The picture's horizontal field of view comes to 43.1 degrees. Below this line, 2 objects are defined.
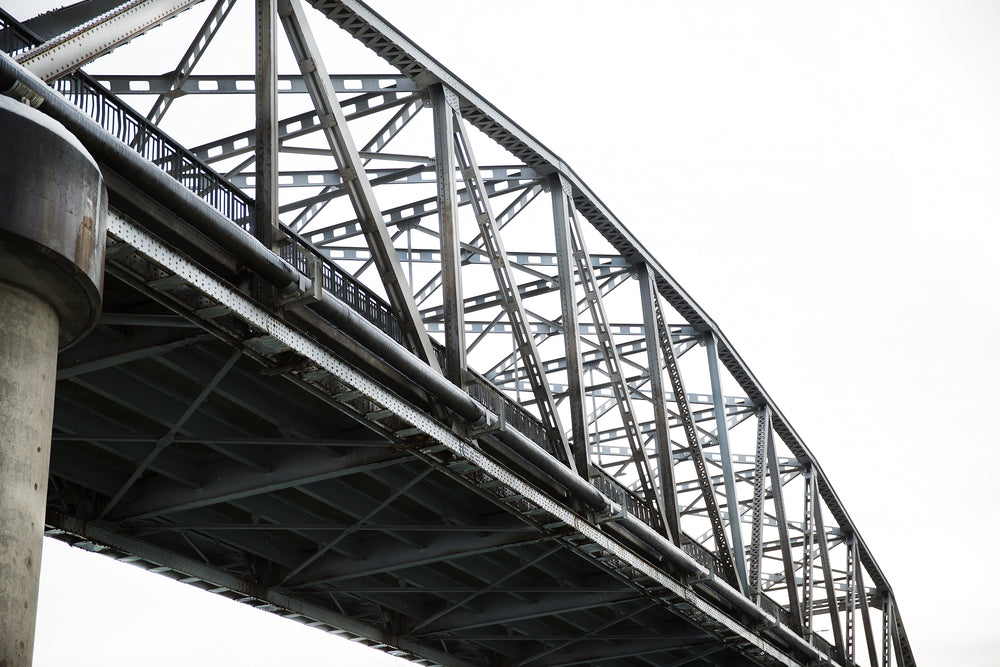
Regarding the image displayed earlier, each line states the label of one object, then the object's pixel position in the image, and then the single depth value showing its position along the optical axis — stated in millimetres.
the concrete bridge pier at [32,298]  12477
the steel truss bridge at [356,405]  19453
